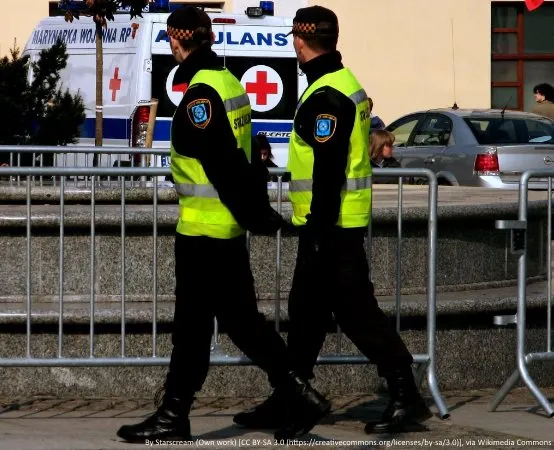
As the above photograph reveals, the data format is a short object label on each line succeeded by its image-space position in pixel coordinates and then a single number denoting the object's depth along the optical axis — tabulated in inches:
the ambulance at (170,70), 1186.6
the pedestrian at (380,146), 932.6
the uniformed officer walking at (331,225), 492.1
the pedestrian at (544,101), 1328.7
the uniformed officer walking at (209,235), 479.2
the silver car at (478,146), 1159.6
